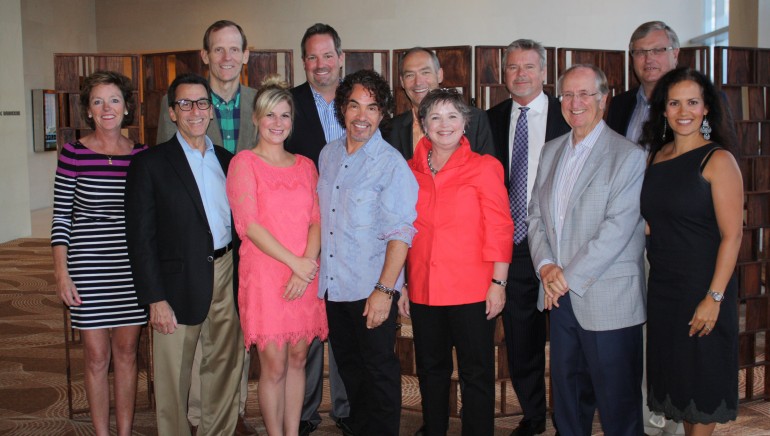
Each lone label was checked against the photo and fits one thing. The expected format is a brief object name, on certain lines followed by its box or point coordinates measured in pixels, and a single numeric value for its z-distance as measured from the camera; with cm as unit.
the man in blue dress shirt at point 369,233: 295
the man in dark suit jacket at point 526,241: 348
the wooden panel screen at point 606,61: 411
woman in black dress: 272
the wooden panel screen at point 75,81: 423
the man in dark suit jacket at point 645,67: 366
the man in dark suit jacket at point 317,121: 367
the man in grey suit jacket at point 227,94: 367
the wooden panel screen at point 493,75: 413
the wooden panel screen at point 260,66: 437
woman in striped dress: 316
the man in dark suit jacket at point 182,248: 299
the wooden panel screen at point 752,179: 414
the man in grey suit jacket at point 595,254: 287
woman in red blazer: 299
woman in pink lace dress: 298
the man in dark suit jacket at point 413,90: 347
